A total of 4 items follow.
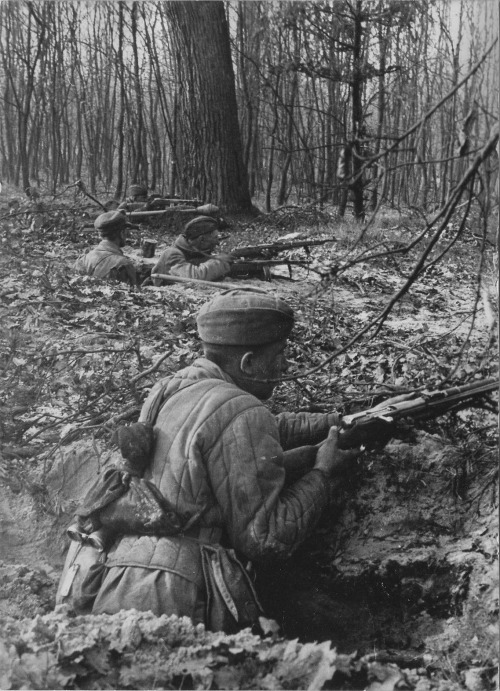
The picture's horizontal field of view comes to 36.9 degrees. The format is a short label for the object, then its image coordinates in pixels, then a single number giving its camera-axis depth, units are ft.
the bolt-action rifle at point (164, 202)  14.91
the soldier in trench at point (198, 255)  14.20
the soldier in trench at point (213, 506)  9.91
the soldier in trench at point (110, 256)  15.97
